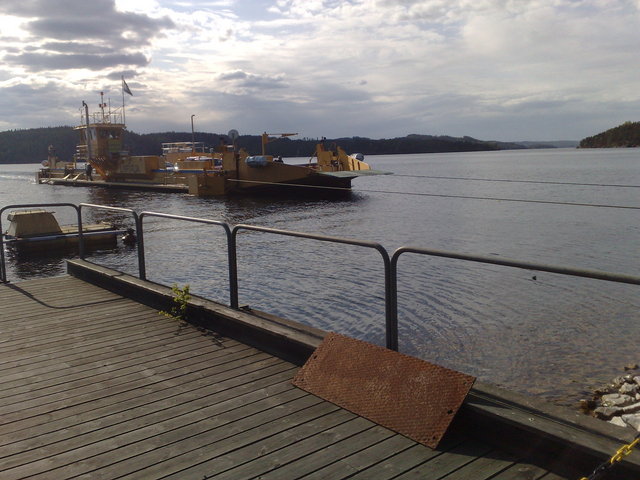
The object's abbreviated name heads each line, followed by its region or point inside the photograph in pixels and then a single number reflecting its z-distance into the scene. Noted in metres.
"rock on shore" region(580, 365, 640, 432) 5.94
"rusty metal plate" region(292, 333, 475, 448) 3.41
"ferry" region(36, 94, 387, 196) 39.84
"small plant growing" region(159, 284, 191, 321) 5.87
